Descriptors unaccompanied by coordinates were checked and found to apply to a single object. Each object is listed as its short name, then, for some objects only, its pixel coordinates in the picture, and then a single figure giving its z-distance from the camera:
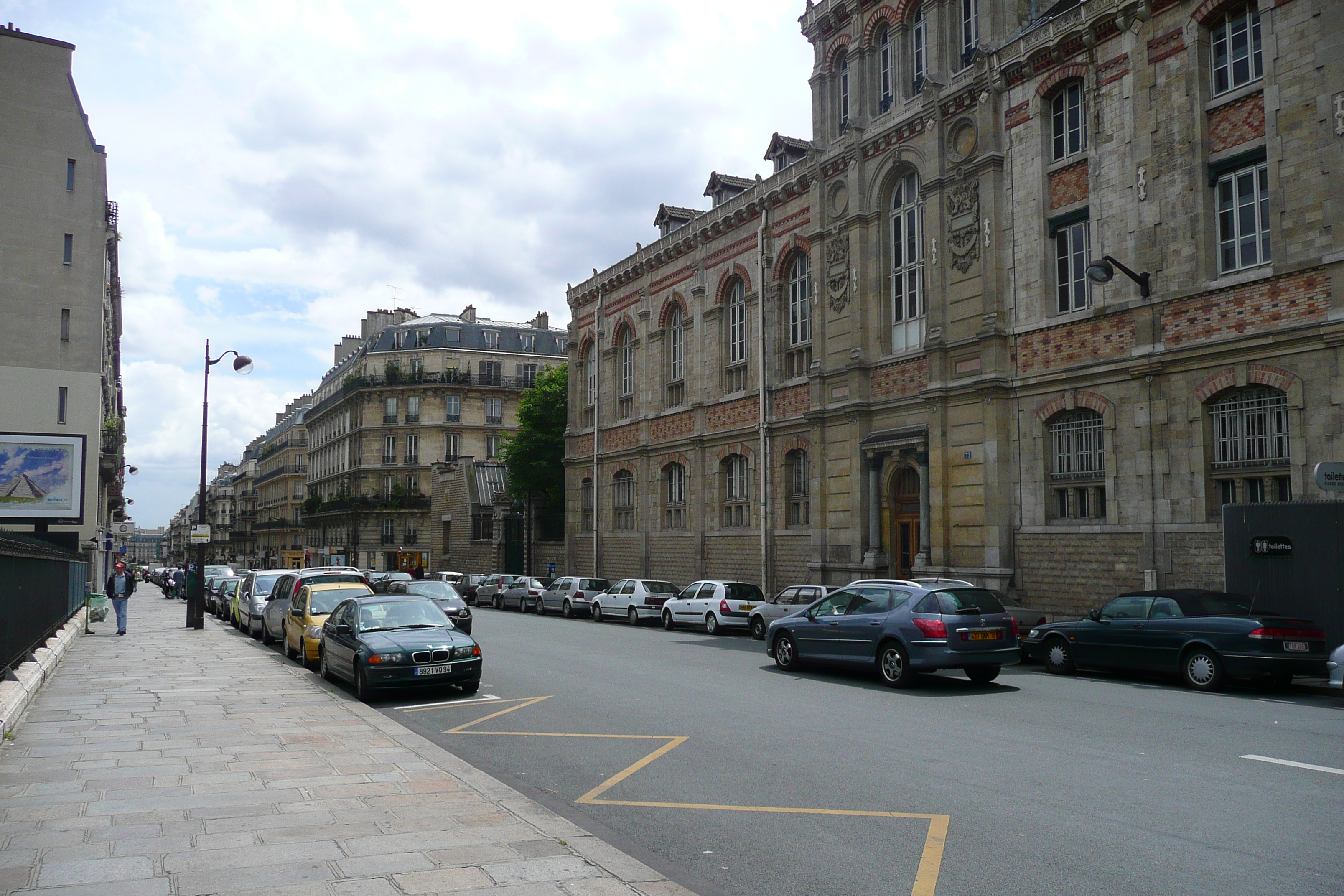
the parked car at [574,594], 33.72
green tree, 50.16
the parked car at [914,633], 13.79
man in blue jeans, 23.20
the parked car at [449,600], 20.86
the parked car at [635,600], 29.83
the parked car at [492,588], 39.88
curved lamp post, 25.97
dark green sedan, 13.15
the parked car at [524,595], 37.03
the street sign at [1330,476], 14.85
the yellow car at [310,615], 16.98
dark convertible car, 13.45
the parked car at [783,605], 22.20
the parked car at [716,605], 25.25
